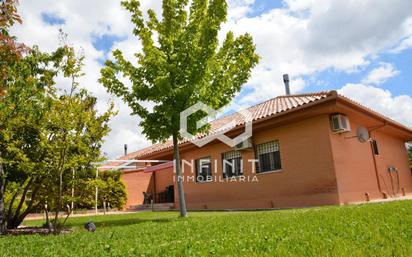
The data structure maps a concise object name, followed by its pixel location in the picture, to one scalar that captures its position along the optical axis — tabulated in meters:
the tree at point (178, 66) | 12.45
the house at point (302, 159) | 14.81
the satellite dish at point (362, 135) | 16.24
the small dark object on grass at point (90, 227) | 10.36
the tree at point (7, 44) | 6.98
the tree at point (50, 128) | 9.65
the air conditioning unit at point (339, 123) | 14.81
